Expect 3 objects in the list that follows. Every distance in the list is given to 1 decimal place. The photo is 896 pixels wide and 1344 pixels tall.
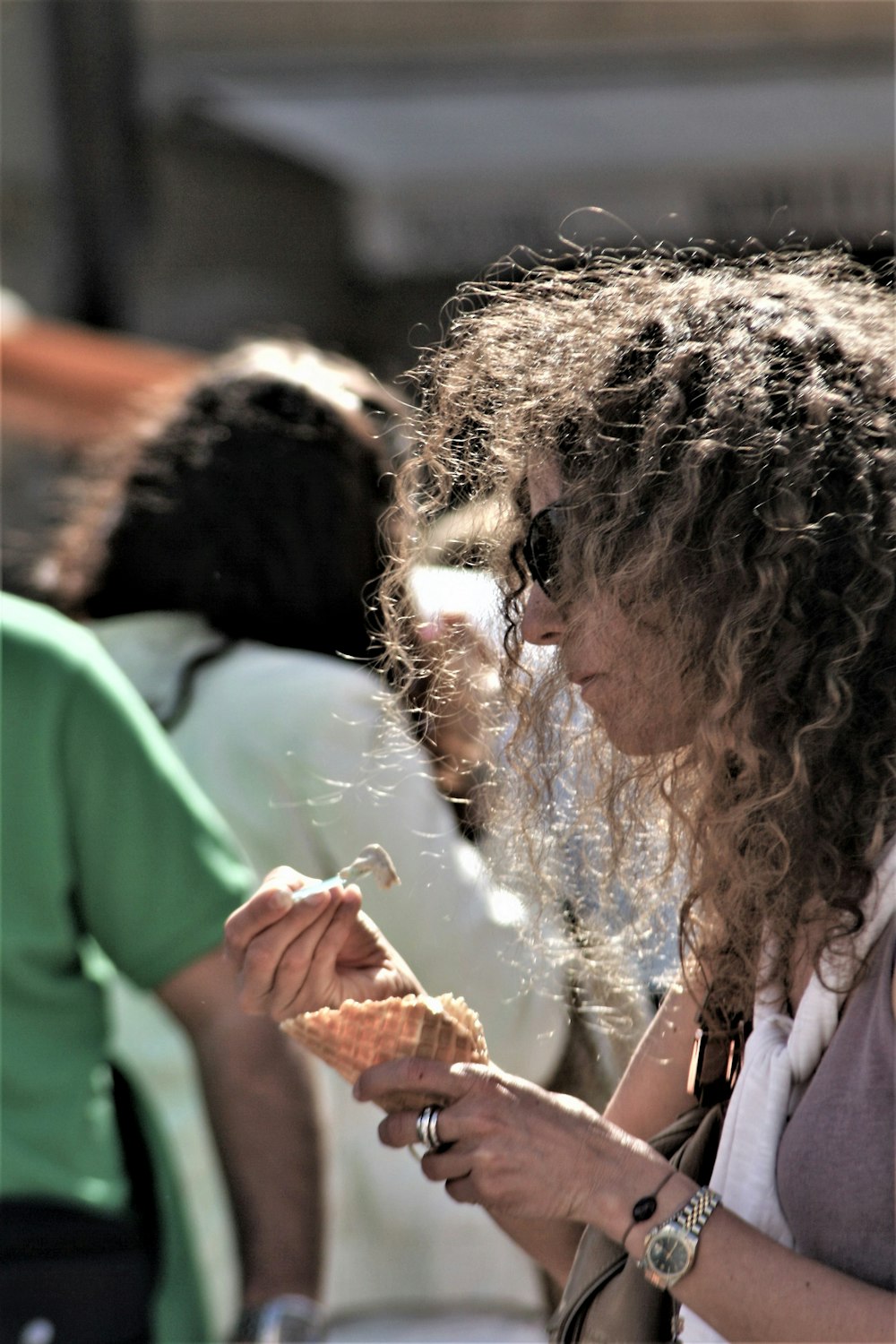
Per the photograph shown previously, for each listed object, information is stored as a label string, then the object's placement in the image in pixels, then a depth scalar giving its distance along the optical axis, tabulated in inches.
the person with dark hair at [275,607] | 185.6
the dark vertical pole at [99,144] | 519.1
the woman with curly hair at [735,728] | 166.2
